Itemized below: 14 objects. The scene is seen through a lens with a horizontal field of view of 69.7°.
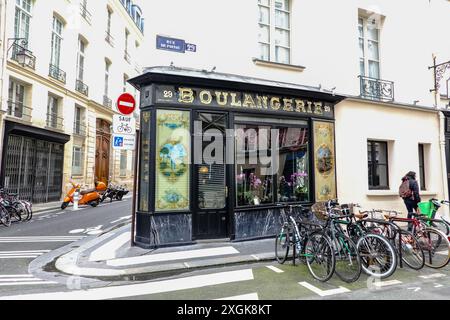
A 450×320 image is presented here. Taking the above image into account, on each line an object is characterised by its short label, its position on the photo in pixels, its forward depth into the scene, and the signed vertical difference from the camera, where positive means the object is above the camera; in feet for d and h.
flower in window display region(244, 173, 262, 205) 25.07 -0.45
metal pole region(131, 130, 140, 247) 22.00 -0.13
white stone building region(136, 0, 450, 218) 24.52 +10.83
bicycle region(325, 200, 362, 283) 14.96 -3.07
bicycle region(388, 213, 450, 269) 17.25 -3.05
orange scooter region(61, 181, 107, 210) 47.44 -1.81
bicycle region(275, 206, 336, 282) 15.21 -3.13
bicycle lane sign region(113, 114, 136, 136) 21.08 +3.96
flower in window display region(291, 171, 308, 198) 27.40 +0.26
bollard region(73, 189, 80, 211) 46.26 -2.18
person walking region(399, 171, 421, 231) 27.58 -0.45
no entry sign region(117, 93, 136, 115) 21.26 +5.40
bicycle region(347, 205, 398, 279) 15.19 -3.25
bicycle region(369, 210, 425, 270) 17.22 -3.12
